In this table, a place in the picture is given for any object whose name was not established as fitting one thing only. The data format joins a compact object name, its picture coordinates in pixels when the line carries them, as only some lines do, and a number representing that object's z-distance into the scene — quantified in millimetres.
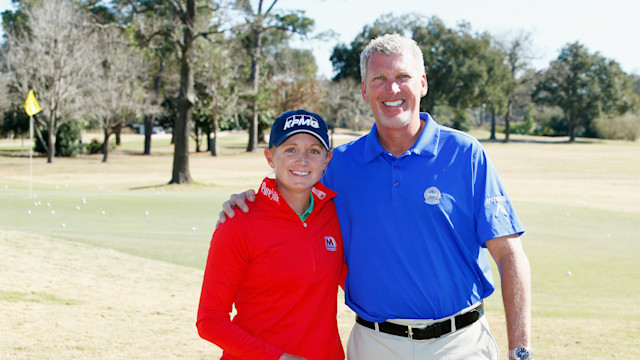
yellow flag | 21750
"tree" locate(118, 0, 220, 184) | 21031
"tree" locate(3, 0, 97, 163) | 33688
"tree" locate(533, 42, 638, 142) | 66625
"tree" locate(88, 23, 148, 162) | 36469
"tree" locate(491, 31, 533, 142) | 71125
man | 2695
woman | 2502
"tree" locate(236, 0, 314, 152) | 21730
